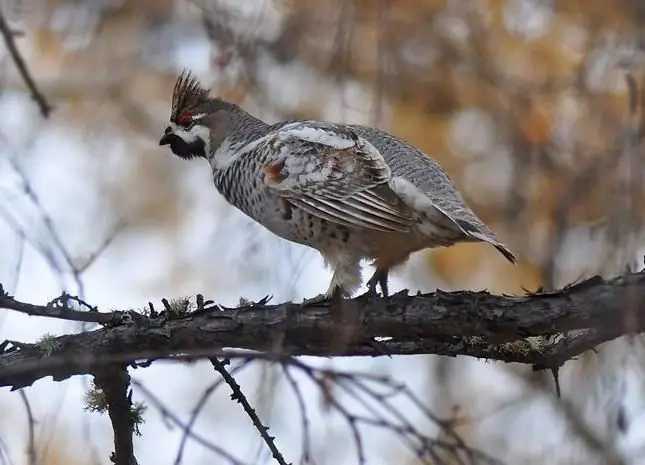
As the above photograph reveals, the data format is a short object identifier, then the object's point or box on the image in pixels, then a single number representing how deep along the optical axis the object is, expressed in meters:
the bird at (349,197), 8.27
